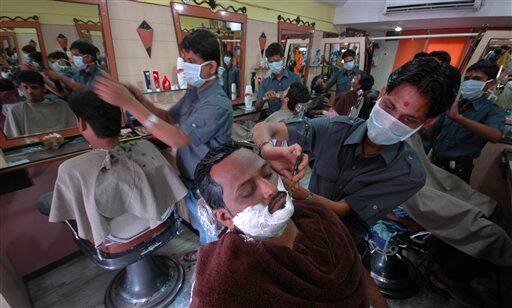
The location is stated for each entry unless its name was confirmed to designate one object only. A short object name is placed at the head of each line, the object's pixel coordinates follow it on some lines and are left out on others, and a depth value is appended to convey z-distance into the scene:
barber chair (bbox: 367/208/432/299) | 1.66
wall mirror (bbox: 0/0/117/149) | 1.54
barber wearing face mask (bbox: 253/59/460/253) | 0.94
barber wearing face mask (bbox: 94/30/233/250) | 1.34
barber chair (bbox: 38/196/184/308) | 1.27
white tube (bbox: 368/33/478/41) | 2.90
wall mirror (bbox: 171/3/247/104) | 2.30
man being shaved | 0.74
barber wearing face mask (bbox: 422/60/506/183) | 1.94
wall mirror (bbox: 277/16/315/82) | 3.42
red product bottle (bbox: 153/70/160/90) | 2.26
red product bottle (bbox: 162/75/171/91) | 2.35
